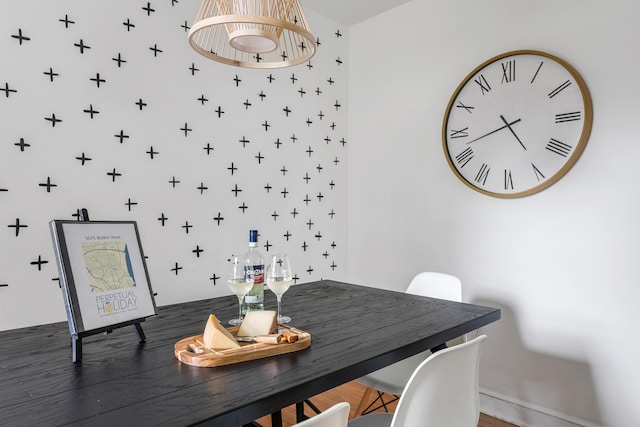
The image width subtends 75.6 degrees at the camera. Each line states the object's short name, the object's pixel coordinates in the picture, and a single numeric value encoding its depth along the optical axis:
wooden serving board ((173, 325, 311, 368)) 1.03
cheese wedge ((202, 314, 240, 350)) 1.08
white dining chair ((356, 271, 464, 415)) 1.69
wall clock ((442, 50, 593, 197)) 1.99
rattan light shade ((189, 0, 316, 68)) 1.18
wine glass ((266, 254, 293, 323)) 1.31
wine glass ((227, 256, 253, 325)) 1.27
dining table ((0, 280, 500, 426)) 0.80
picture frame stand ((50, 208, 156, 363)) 1.04
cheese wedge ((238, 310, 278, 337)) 1.19
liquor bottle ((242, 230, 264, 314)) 1.31
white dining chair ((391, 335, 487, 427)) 1.00
